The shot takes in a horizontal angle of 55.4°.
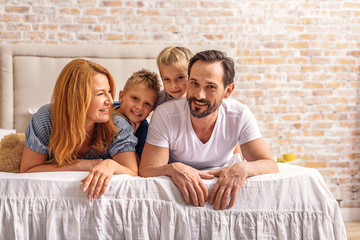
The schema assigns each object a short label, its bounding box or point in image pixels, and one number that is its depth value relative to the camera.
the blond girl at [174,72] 2.06
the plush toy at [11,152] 1.67
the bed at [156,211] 1.37
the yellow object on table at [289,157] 2.96
